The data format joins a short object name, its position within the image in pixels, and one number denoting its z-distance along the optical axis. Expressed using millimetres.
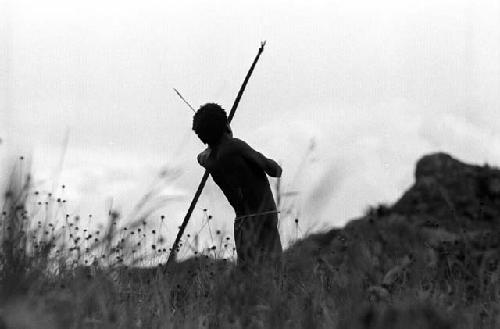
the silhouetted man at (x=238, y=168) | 12780
